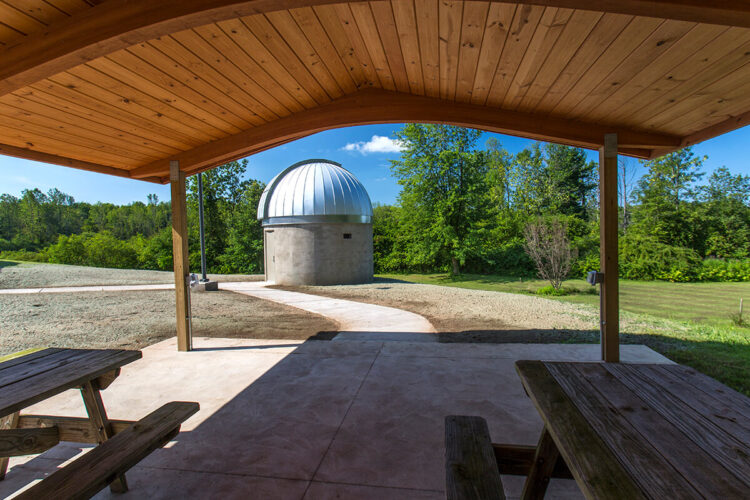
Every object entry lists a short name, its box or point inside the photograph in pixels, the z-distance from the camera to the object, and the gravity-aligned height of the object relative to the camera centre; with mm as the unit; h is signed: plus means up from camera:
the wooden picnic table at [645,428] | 946 -620
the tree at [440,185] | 16750 +2752
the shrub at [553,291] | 11120 -1515
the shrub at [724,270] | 14000 -1188
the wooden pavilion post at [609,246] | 3803 -48
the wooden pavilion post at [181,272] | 4672 -316
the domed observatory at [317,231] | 12820 +530
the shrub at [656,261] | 14664 -842
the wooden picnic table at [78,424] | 1387 -848
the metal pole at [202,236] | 11608 +368
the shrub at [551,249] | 11180 -216
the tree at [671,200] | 16469 +1973
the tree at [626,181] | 20938 +3488
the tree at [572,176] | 23312 +4287
